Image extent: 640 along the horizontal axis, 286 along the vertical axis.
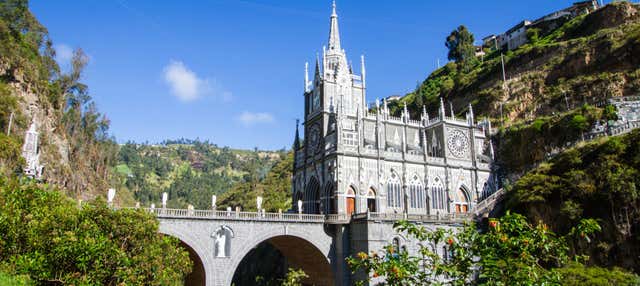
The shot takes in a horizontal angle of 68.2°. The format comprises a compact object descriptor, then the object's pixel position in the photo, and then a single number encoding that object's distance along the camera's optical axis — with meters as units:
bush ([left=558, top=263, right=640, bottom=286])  22.94
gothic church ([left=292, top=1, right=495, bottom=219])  42.59
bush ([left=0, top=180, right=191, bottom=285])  17.11
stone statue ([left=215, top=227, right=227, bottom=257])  34.38
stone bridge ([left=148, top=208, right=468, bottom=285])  33.72
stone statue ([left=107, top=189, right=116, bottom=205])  30.30
